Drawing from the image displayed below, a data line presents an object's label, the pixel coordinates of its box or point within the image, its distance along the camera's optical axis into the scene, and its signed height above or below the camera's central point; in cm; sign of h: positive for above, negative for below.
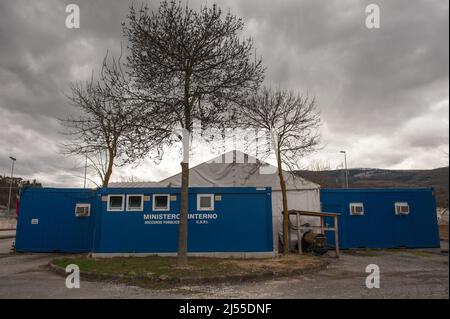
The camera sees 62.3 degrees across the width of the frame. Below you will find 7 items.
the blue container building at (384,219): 1870 +4
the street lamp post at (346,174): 3894 +469
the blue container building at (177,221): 1465 -6
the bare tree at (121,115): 1188 +347
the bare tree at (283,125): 1653 +434
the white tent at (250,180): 1916 +226
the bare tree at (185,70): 1184 +481
